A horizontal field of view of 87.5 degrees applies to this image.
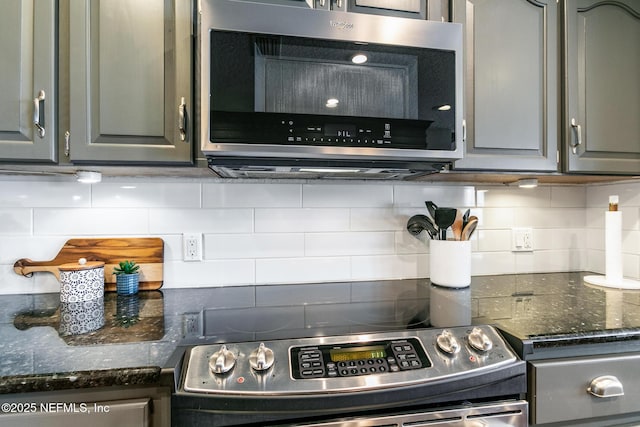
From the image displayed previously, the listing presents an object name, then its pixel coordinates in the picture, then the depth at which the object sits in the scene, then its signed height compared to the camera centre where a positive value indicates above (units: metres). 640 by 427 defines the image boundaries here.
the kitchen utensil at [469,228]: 1.31 -0.06
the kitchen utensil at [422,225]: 1.38 -0.05
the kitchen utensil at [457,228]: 1.33 -0.06
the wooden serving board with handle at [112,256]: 1.23 -0.16
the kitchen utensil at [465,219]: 1.32 -0.03
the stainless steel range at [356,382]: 0.69 -0.36
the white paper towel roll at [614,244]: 1.31 -0.13
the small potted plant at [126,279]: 1.22 -0.24
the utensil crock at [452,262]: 1.30 -0.20
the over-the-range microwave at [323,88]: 0.90 +0.36
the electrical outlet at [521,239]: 1.56 -0.13
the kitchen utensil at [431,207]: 1.39 +0.02
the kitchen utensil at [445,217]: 1.29 -0.02
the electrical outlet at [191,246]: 1.33 -0.13
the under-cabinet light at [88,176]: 1.15 +0.13
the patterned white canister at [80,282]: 1.12 -0.23
